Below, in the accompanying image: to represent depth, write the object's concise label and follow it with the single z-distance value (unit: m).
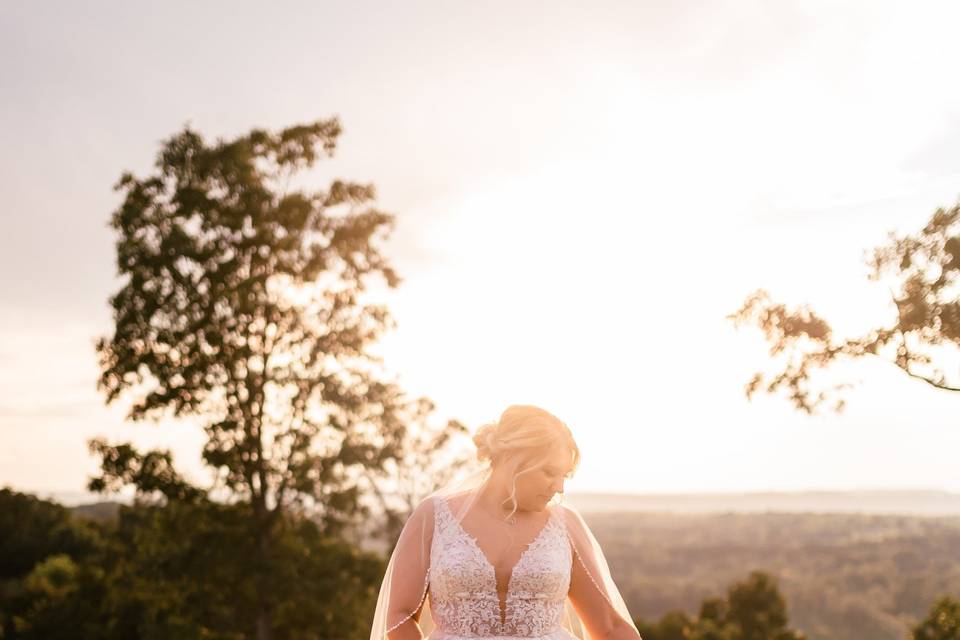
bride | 4.78
